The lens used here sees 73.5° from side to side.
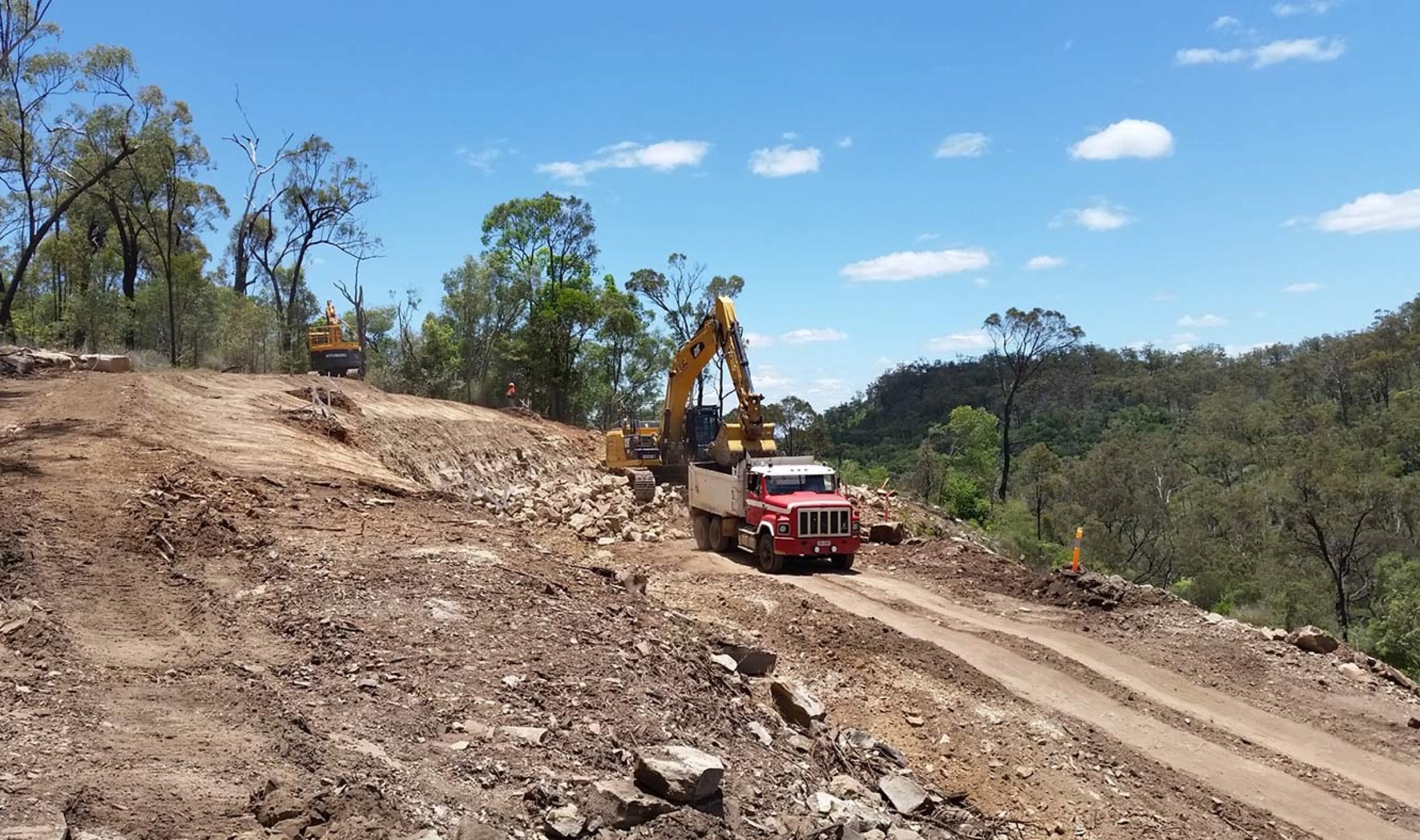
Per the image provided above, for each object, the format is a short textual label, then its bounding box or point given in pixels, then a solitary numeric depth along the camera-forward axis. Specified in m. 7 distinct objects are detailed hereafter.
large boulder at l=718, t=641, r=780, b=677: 10.43
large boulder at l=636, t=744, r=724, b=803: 5.92
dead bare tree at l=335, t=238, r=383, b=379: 43.38
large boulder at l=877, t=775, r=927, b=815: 7.98
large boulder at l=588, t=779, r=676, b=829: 5.60
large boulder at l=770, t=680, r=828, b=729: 9.23
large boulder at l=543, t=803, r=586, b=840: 5.33
